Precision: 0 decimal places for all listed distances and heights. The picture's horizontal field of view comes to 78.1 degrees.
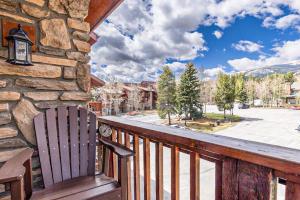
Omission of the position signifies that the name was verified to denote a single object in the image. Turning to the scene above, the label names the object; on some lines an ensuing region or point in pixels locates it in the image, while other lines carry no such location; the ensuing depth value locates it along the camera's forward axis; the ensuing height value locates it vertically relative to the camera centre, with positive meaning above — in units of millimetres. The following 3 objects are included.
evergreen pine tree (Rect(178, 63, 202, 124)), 16047 +413
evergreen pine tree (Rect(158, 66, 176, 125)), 15828 +332
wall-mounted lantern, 1438 +406
